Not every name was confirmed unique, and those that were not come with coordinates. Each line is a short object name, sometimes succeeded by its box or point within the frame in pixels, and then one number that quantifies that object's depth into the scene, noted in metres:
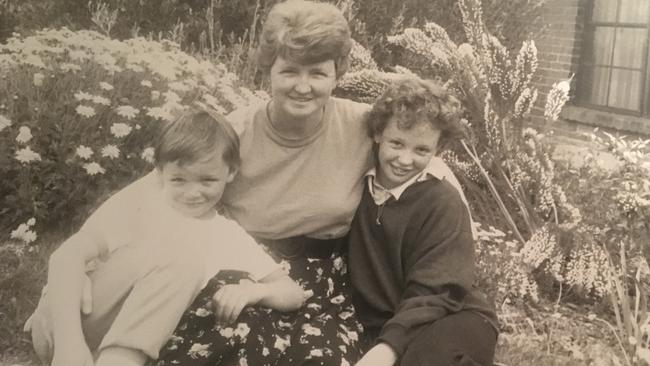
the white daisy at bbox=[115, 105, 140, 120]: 1.35
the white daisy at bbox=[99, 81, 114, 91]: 1.34
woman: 1.32
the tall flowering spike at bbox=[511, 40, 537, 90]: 1.81
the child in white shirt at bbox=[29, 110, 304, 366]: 1.14
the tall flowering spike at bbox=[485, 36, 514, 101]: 1.90
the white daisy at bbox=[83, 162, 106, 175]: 1.31
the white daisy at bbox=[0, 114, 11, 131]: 1.21
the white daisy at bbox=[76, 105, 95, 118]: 1.30
